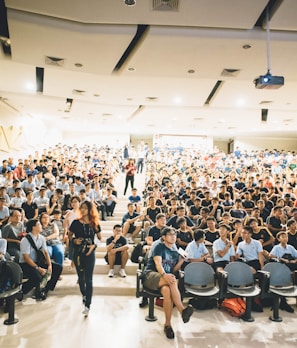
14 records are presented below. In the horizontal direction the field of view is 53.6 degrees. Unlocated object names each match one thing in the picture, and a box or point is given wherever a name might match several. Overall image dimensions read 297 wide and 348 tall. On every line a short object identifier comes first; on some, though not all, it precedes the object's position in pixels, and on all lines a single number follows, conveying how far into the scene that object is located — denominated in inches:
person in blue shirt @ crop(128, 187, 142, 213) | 315.9
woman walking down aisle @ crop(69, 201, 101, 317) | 152.9
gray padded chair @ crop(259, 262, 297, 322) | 159.2
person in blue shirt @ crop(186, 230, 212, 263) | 182.4
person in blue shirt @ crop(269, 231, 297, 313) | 183.5
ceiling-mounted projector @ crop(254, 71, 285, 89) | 191.8
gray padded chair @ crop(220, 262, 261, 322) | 157.6
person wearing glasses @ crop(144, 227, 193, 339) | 141.6
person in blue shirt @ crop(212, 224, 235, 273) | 183.6
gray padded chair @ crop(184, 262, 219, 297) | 161.2
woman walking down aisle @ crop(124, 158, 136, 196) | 414.6
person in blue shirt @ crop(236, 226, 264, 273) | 187.8
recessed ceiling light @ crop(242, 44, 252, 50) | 223.3
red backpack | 161.9
